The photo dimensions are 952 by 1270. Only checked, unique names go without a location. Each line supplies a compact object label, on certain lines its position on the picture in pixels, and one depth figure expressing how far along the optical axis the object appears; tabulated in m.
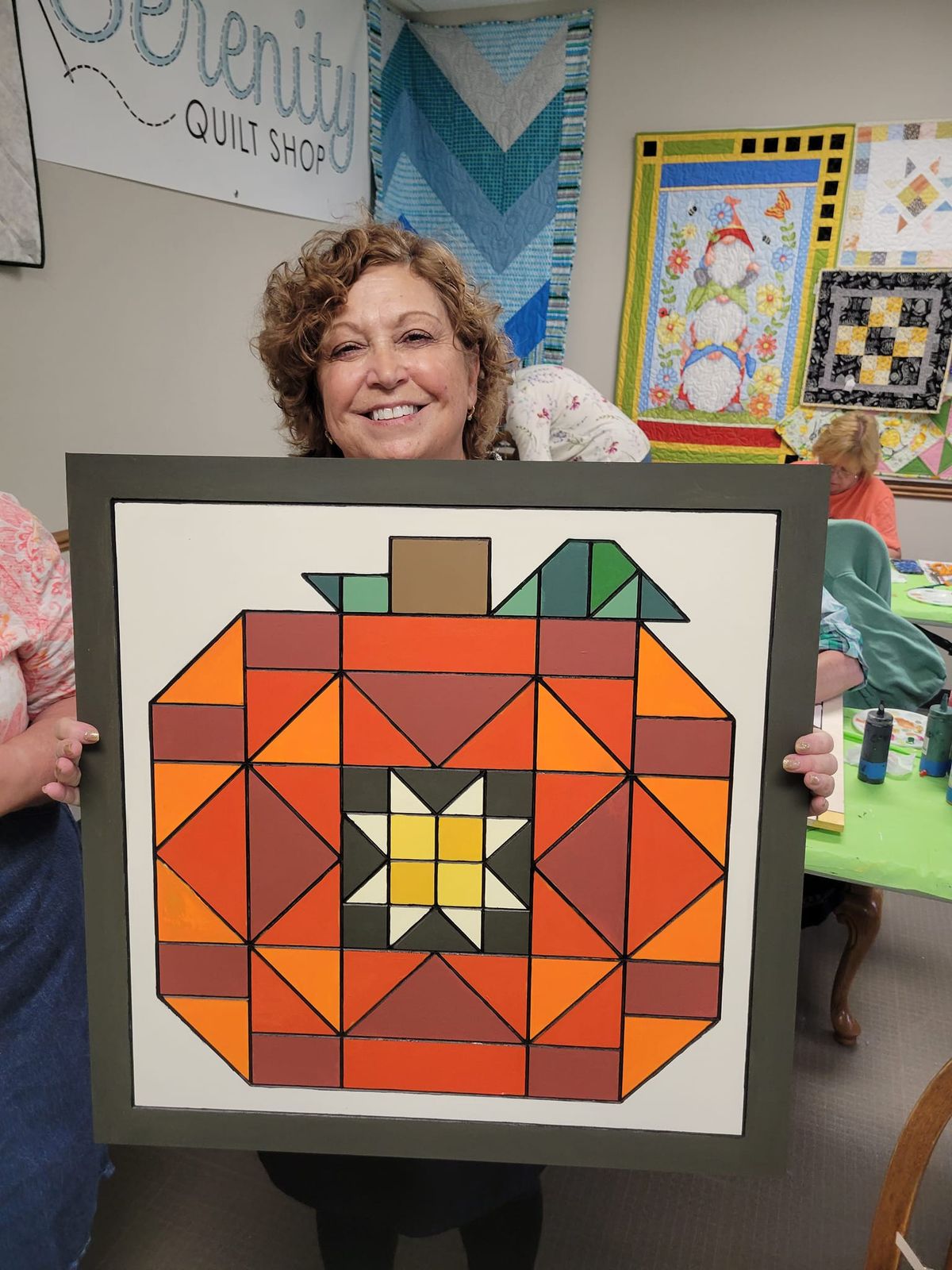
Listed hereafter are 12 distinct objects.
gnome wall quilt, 3.73
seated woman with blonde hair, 3.34
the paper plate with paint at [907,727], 1.87
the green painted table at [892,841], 1.42
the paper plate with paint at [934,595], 2.90
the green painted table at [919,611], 2.77
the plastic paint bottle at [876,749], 1.67
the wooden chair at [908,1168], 0.84
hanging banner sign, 2.19
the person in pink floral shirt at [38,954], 1.06
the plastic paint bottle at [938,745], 1.66
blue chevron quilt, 3.87
